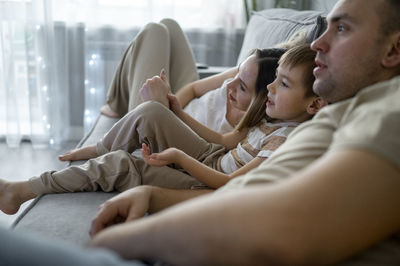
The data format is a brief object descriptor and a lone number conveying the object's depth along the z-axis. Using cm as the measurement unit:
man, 64
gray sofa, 119
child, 146
